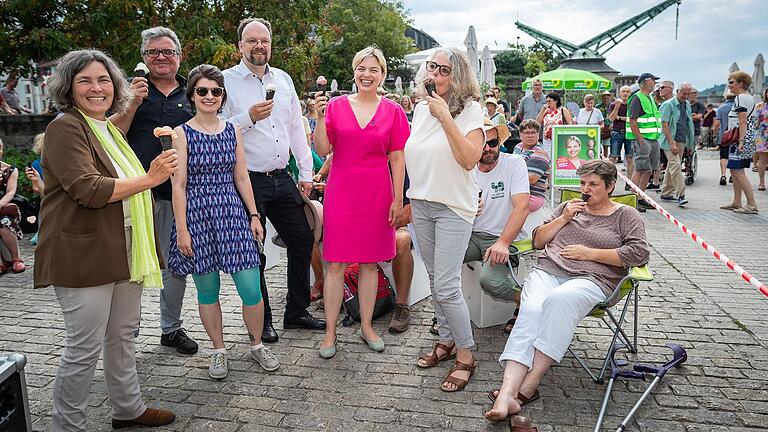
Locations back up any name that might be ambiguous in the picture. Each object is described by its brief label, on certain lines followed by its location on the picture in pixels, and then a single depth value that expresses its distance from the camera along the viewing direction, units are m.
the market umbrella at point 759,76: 18.07
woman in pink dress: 3.87
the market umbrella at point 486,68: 13.77
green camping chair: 3.48
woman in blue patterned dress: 3.50
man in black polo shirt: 3.75
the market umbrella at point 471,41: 11.41
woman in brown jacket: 2.62
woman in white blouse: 3.49
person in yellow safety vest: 8.98
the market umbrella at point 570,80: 17.47
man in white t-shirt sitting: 3.99
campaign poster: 9.20
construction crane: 47.22
